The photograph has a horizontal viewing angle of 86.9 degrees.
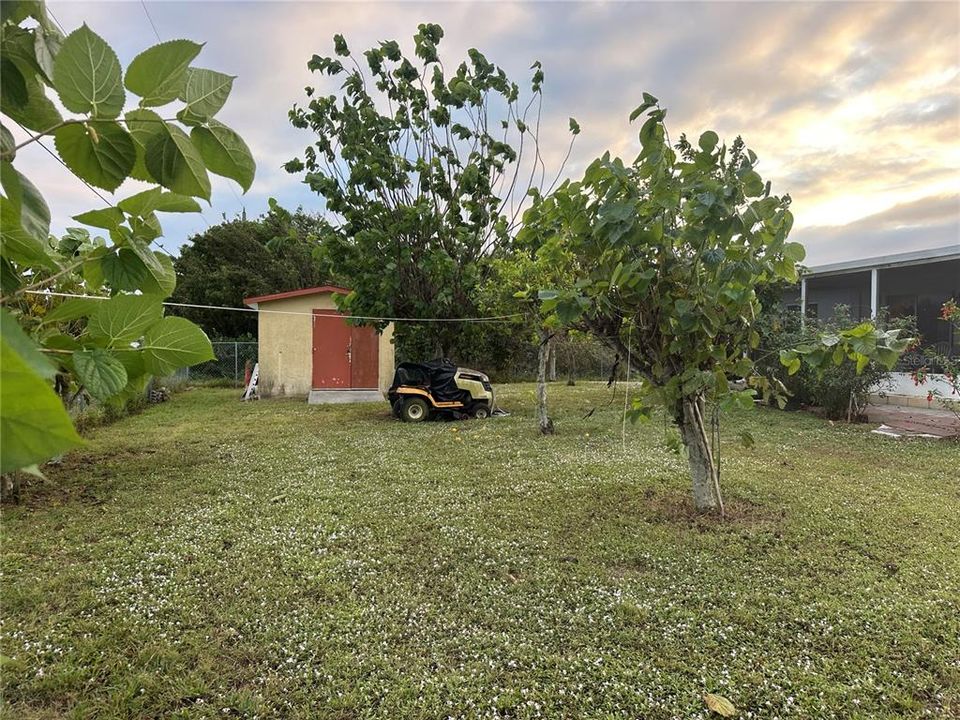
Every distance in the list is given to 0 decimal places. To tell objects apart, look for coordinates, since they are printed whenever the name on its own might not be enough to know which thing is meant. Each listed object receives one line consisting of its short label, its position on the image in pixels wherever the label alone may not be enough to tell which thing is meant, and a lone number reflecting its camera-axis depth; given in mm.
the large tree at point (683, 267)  2811
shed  12250
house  10812
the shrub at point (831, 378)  8586
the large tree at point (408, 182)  8672
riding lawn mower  8969
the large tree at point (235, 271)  19641
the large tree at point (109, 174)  388
